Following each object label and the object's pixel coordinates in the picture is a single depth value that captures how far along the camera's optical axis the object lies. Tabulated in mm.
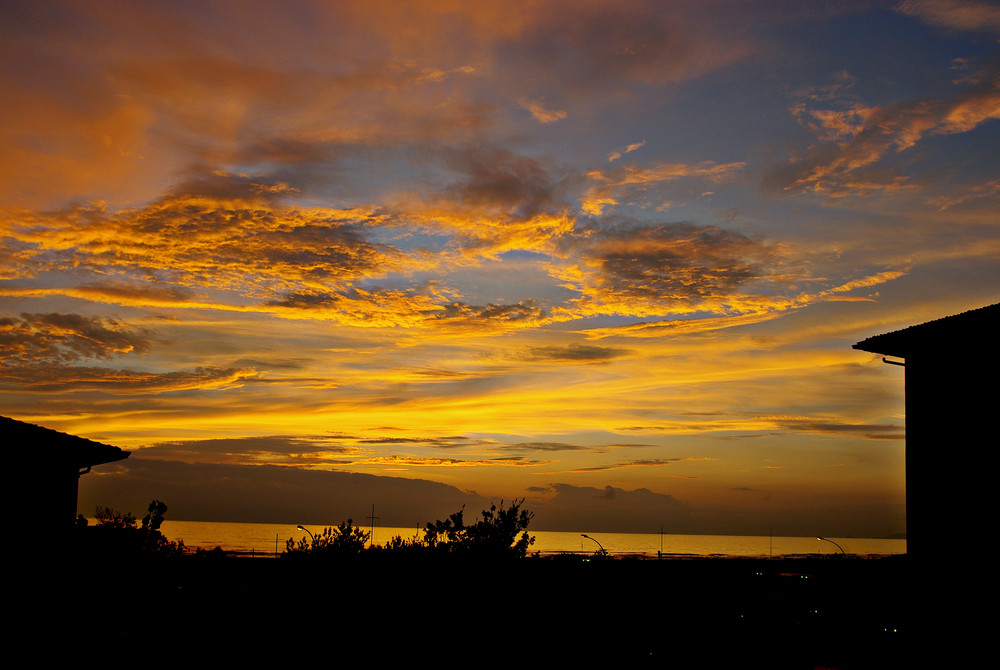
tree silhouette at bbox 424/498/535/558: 30000
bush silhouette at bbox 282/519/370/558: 26297
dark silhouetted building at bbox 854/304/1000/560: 20016
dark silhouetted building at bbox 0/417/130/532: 20312
